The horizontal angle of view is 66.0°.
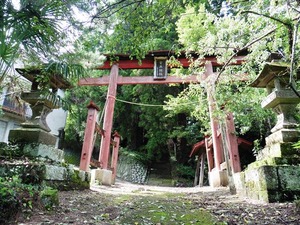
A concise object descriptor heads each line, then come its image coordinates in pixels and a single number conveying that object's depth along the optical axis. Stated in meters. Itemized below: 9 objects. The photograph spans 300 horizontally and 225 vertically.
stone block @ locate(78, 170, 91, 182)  4.55
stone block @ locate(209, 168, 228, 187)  6.58
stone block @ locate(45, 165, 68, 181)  3.26
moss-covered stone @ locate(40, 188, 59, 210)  2.40
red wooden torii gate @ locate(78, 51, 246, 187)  6.02
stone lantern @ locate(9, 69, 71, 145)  3.80
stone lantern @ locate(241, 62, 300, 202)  2.75
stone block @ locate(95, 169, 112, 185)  6.59
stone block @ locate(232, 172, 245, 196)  3.75
